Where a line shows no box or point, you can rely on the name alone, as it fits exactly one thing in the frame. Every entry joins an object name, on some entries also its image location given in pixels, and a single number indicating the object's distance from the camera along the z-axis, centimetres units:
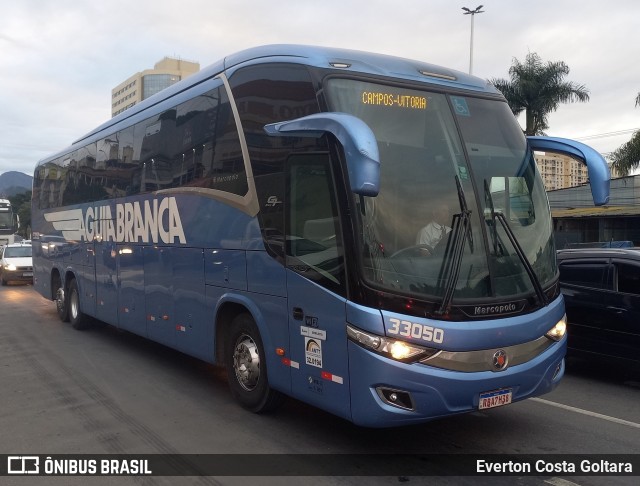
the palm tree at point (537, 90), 3194
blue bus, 468
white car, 2358
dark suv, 756
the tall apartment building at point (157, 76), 12838
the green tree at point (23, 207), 8012
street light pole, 3225
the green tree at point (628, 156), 2919
